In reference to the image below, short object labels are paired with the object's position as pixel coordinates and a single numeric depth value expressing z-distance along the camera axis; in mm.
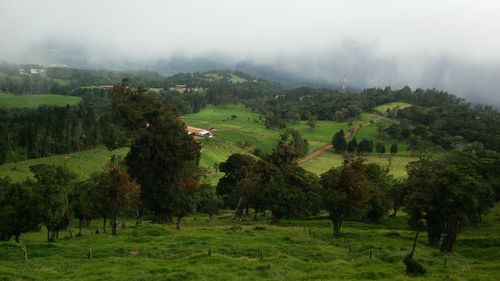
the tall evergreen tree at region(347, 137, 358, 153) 184250
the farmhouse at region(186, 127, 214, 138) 180125
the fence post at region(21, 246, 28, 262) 36062
